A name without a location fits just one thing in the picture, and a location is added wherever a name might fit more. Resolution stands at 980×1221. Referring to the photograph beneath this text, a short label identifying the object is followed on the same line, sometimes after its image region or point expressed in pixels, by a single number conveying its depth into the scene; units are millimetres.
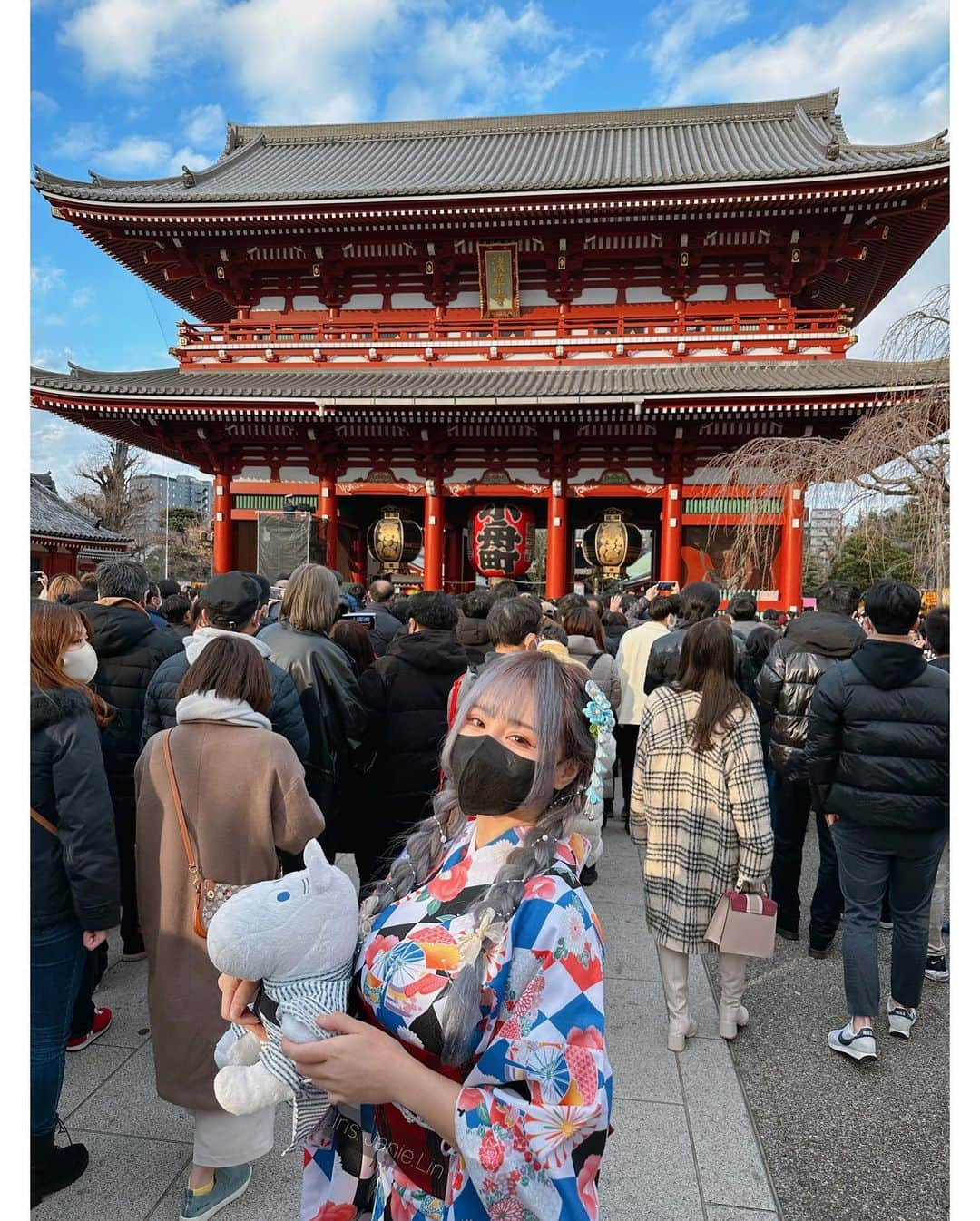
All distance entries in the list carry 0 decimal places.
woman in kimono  1116
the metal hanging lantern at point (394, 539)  13234
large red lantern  12500
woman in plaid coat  3084
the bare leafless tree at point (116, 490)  32188
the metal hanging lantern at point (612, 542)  12609
